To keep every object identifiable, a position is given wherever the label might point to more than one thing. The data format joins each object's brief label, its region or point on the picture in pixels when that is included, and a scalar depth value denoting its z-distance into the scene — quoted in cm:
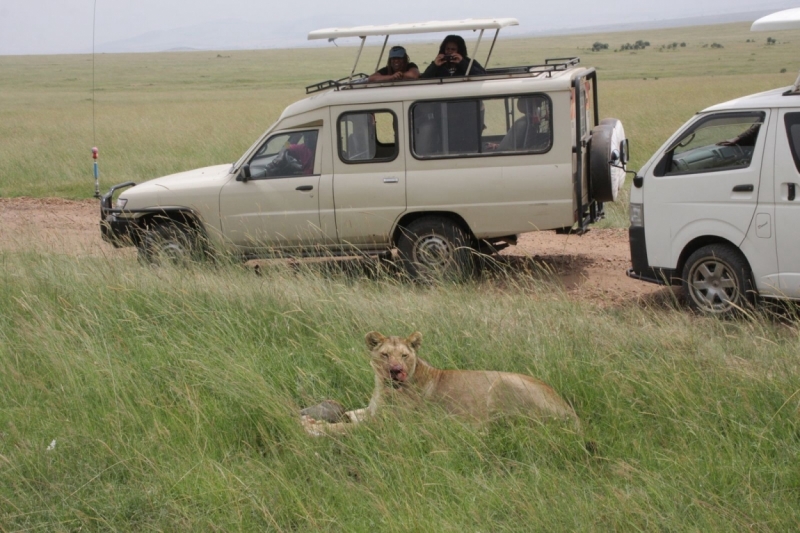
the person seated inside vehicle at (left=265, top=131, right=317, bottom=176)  1891
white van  1452
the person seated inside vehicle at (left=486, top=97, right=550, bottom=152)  1778
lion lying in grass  998
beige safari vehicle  1783
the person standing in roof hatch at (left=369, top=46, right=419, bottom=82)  1934
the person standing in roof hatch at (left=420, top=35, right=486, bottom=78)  1923
